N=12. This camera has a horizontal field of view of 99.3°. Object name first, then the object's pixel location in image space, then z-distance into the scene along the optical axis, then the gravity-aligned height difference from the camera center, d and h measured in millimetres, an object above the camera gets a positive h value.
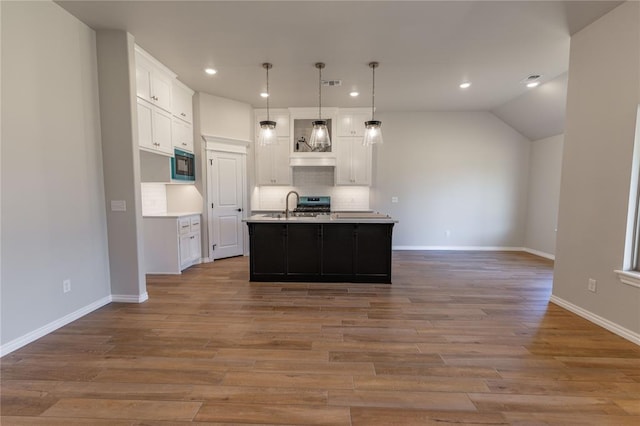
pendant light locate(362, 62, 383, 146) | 3527 +798
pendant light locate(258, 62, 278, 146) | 3518 +782
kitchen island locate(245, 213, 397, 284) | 3826 -812
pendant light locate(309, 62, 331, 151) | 3568 +765
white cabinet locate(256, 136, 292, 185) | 5691 +618
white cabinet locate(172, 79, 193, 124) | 4250 +1481
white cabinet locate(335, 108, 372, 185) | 5707 +906
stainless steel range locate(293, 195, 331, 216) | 5879 -225
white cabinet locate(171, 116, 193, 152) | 4242 +937
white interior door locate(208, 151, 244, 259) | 5043 -203
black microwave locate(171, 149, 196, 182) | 4320 +433
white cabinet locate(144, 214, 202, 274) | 4230 -826
